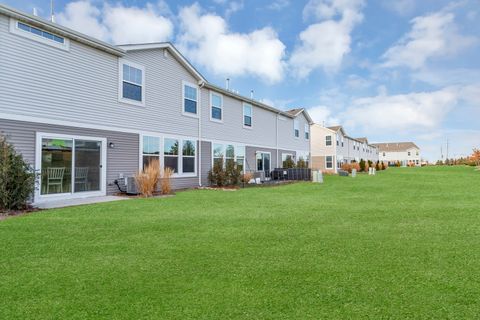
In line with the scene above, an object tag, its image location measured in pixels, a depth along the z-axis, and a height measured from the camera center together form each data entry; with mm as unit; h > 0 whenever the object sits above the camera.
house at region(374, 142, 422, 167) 86438 +4891
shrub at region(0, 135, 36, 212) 7824 -177
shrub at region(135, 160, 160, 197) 11555 -350
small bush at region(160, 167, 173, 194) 12391 -463
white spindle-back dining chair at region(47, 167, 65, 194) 10008 -184
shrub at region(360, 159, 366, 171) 37672 +662
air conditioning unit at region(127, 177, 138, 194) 11860 -551
